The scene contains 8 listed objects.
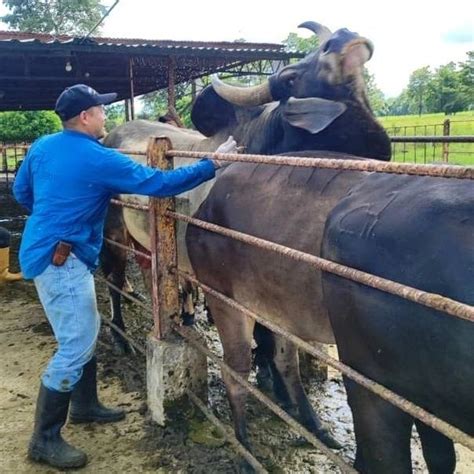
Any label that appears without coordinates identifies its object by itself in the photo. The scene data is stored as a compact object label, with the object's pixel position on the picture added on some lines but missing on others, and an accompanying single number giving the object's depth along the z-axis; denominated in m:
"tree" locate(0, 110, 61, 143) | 28.36
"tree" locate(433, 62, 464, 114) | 46.12
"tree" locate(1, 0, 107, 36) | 38.38
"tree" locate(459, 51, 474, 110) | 40.88
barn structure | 9.91
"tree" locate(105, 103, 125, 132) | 38.22
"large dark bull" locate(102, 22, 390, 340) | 3.41
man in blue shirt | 2.94
